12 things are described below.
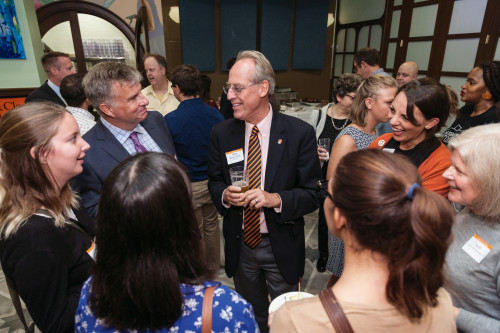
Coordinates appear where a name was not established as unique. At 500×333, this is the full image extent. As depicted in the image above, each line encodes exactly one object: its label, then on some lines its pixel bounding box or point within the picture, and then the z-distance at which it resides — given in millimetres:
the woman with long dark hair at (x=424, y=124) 1524
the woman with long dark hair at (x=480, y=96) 2797
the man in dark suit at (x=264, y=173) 1617
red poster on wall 3756
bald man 4250
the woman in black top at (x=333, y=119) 2703
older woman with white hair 1033
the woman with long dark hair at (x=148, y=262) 711
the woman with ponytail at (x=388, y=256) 662
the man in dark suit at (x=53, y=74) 3299
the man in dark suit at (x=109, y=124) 1596
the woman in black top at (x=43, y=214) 948
